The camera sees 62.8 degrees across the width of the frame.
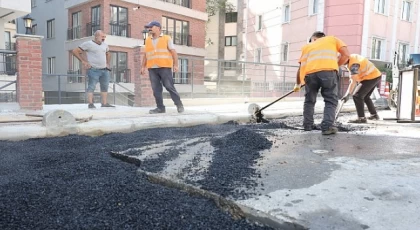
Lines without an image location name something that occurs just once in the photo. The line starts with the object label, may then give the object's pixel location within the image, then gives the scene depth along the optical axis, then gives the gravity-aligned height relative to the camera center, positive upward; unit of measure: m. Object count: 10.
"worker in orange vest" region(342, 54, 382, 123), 6.28 +0.15
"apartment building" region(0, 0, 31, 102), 9.96 +2.55
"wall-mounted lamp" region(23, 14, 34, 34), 12.51 +2.08
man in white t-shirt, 6.72 +0.40
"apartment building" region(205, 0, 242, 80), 29.42 +4.37
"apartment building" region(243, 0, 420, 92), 15.56 +3.02
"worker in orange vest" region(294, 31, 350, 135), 4.86 +0.26
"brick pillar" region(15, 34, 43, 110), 5.97 +0.15
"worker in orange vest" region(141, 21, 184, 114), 6.32 +0.39
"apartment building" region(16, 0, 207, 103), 18.78 +3.26
